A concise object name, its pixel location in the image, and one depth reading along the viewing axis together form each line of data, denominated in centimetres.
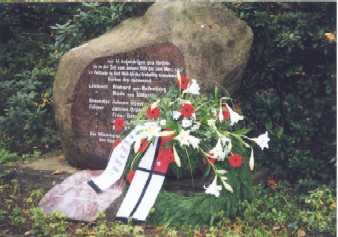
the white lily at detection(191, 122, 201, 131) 478
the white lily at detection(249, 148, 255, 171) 465
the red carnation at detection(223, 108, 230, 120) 492
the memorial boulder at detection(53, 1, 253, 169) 539
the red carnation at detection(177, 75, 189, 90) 506
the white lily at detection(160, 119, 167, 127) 479
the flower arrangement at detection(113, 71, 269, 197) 468
